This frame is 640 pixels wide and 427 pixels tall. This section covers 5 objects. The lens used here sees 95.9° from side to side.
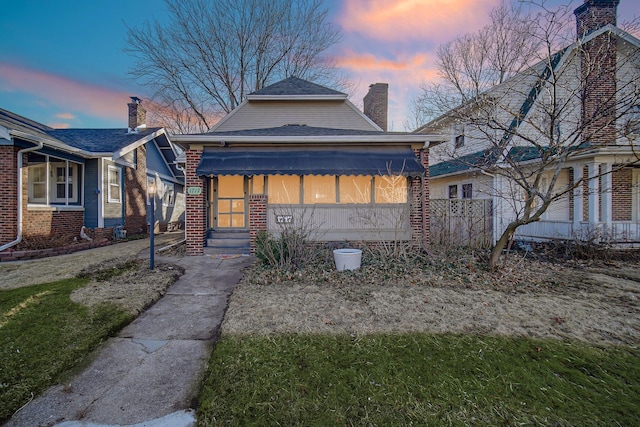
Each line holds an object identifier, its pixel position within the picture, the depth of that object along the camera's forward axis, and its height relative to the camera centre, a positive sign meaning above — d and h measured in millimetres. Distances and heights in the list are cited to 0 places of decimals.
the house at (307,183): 8797 +1018
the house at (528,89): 5840 +4162
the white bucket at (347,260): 6566 -1086
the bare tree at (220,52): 19266 +11334
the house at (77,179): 8562 +1296
